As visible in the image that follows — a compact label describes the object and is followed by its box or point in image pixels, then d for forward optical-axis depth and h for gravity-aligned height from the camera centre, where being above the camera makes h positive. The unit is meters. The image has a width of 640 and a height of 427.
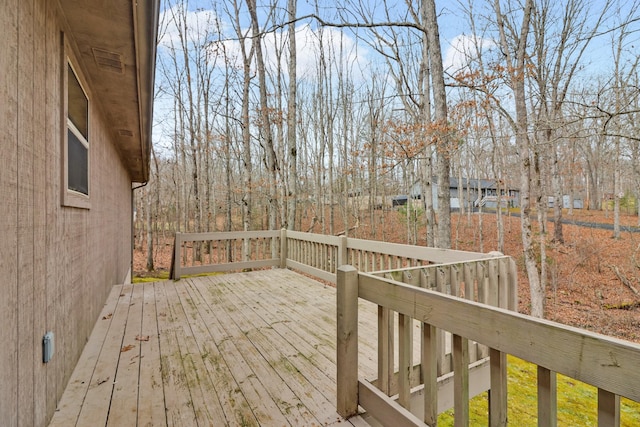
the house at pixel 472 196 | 27.25 +1.76
